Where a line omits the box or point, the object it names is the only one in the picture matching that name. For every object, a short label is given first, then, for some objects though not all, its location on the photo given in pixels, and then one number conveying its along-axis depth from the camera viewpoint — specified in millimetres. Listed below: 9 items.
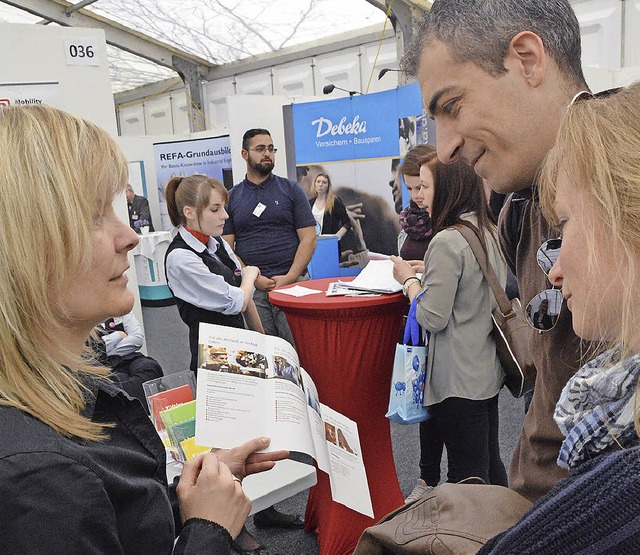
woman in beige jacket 2033
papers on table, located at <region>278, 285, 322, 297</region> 2275
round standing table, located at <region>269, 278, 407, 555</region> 2121
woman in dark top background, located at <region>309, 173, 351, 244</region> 5312
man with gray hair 1014
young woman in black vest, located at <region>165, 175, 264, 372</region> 2650
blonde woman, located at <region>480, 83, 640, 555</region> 484
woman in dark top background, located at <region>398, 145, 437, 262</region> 2671
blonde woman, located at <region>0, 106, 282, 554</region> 629
